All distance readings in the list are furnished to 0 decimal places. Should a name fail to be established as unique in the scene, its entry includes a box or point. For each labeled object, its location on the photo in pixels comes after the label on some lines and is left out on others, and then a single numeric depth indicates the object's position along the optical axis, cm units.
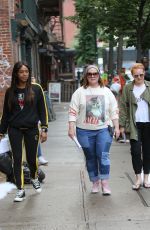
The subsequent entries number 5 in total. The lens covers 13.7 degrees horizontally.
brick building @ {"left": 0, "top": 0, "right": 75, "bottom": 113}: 1634
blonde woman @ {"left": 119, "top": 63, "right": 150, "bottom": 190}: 798
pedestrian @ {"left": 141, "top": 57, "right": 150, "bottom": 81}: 1140
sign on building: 2969
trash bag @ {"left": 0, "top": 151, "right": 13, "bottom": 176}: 793
